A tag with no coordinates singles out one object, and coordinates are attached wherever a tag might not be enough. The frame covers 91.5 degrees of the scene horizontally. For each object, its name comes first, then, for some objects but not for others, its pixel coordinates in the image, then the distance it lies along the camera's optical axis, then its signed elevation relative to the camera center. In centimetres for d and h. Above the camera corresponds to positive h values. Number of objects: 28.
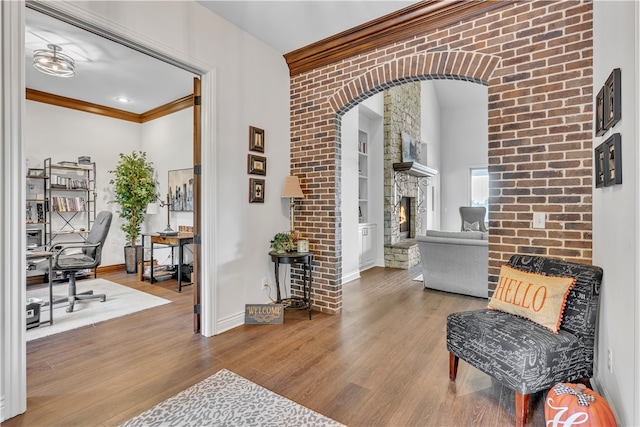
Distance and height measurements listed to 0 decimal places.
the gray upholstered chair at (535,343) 166 -75
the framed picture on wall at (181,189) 541 +40
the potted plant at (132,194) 564 +33
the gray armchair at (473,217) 833 -18
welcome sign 321 -106
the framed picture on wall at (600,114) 184 +58
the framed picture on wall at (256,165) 331 +51
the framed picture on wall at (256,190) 333 +23
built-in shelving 632 +70
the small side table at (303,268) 335 -70
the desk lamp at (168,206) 565 +10
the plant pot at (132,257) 562 -82
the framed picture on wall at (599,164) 181 +28
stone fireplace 623 +62
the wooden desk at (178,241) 450 -45
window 934 +72
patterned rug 175 -118
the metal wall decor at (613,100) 155 +58
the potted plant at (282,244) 347 -36
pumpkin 140 -92
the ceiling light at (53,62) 348 +172
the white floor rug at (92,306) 315 -114
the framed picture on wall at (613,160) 155 +26
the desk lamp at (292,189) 353 +25
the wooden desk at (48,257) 301 -44
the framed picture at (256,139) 333 +78
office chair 365 -57
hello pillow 183 -53
